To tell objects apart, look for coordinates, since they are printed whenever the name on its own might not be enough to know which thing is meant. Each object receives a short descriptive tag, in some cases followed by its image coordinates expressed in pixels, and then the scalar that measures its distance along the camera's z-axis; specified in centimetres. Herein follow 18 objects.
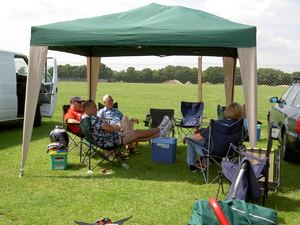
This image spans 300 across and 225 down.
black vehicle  499
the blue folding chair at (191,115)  720
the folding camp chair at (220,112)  729
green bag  283
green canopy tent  439
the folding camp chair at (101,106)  715
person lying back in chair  484
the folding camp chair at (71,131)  549
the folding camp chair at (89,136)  478
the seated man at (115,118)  600
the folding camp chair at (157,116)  669
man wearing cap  553
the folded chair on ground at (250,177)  324
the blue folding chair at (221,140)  443
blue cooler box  542
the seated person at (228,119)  455
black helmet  523
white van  743
